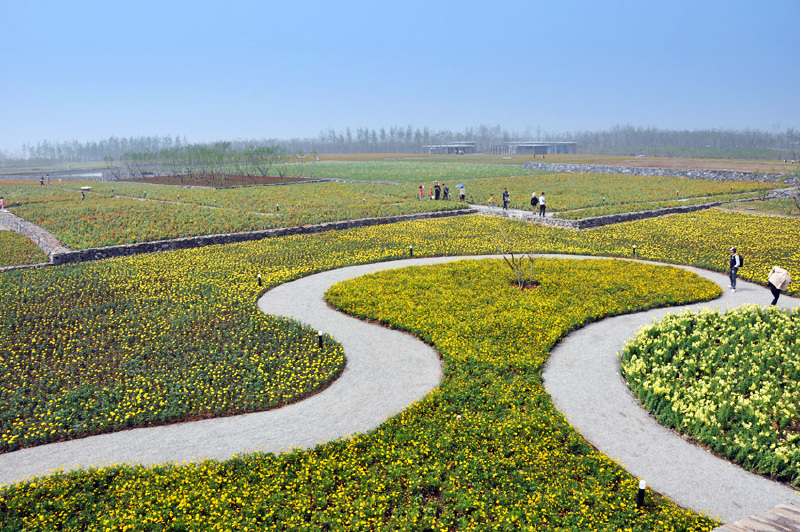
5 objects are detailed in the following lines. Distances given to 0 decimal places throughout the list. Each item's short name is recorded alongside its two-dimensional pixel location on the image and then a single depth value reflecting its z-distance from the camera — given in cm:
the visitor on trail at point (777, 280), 1719
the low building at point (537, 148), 16025
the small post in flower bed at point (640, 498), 850
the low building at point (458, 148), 18162
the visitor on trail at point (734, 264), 2006
